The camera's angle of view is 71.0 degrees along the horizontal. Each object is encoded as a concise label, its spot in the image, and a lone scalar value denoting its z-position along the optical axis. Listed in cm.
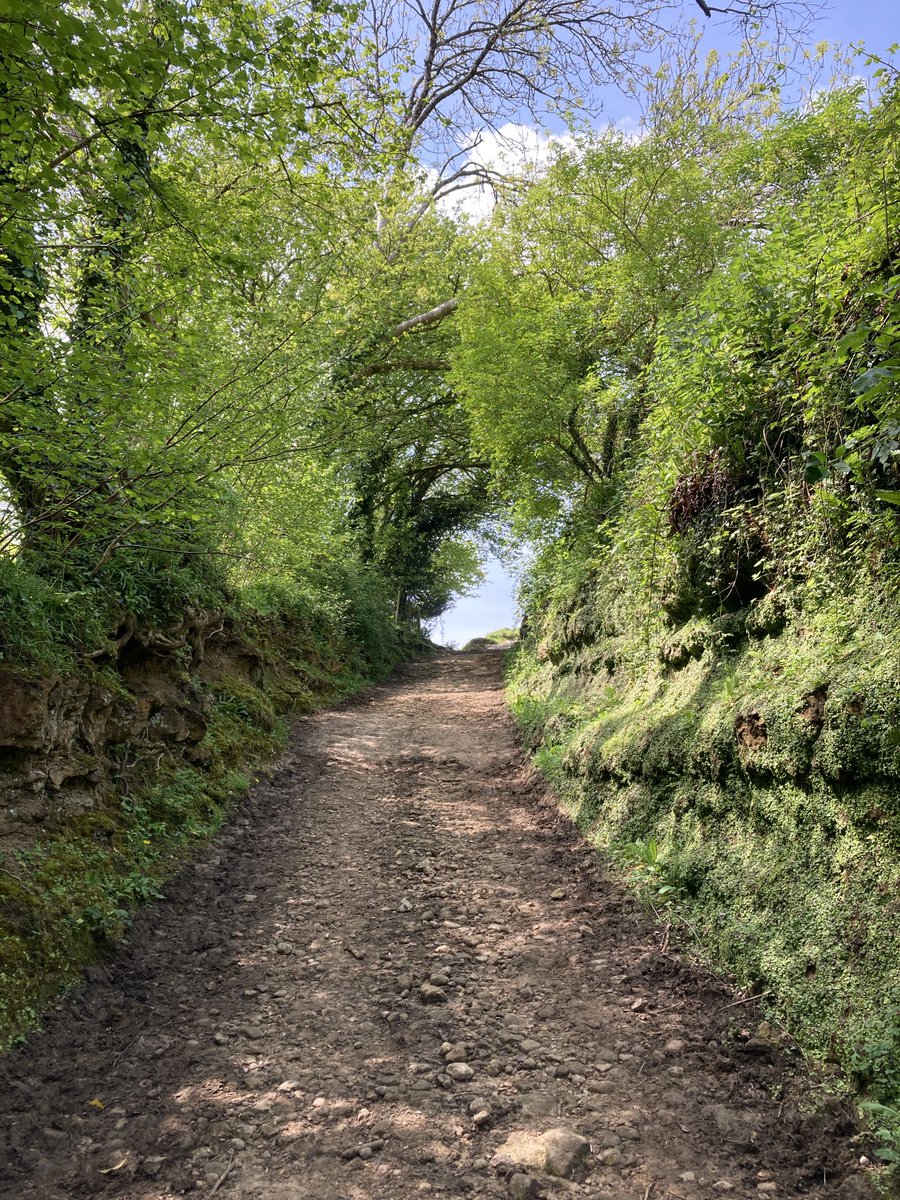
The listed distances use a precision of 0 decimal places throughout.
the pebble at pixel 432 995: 385
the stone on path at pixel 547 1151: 265
